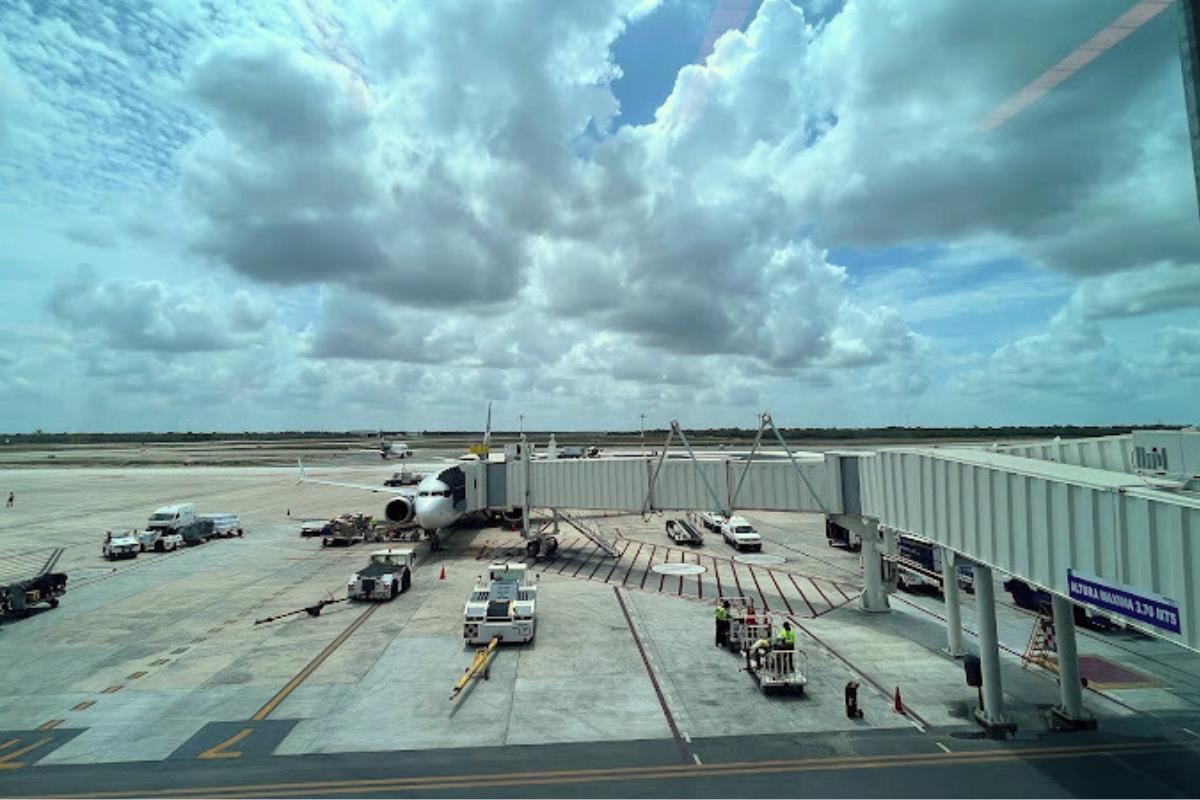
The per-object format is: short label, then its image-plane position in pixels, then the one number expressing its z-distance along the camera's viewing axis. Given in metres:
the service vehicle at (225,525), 53.28
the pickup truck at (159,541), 47.28
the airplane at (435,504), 42.00
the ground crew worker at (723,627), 25.42
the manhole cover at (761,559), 42.03
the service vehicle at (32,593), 30.28
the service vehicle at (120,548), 43.94
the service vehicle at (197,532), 49.78
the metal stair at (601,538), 47.06
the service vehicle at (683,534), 48.56
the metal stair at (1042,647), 23.27
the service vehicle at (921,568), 34.69
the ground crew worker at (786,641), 21.48
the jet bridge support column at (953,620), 23.45
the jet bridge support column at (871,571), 29.75
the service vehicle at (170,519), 51.97
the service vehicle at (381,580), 32.59
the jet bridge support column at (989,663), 18.15
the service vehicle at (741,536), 45.94
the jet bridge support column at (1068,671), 18.17
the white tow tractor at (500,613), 25.38
